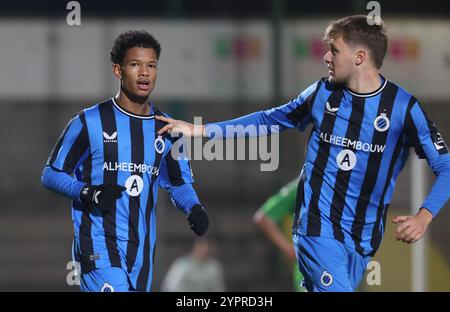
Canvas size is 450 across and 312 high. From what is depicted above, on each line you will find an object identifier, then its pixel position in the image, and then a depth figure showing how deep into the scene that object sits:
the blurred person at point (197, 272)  19.91
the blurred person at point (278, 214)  14.33
